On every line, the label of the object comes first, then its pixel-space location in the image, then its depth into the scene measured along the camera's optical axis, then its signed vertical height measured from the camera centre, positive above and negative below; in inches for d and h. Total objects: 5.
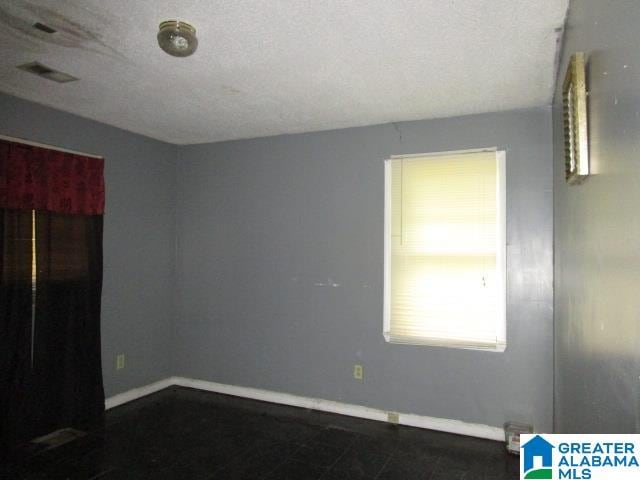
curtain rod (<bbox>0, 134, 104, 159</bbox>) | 112.5 +27.8
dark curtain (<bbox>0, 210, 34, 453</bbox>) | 108.6 -22.8
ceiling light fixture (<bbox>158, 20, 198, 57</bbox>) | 75.4 +38.0
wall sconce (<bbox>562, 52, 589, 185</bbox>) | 48.2 +14.9
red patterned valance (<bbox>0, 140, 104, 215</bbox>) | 111.4 +17.8
